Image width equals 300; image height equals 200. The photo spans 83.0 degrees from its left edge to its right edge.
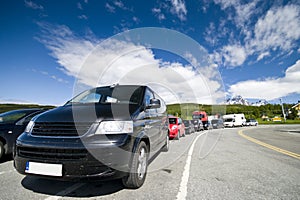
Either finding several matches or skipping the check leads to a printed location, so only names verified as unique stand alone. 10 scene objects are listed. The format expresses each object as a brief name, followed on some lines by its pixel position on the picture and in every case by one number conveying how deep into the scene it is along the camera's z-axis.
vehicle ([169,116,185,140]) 10.04
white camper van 33.44
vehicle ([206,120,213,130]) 25.81
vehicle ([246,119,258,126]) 39.85
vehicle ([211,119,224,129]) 27.93
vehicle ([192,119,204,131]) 19.72
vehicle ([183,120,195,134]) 15.57
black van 2.27
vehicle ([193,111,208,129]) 25.70
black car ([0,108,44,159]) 4.58
